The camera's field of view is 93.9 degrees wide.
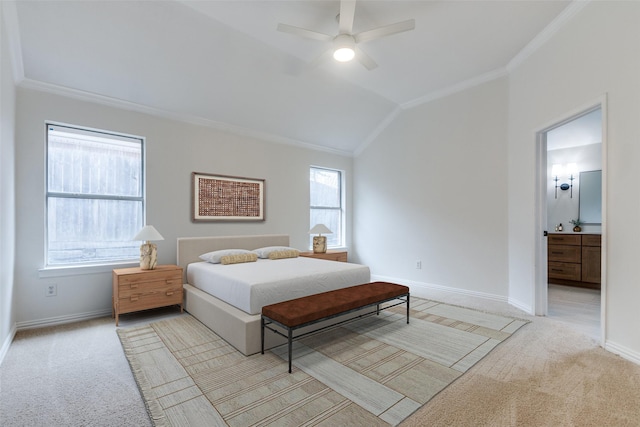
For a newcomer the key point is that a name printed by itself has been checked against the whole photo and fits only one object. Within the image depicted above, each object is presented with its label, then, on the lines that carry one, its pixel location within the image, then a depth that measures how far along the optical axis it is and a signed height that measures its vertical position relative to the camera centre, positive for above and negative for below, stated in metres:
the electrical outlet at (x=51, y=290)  3.33 -0.89
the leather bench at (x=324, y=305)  2.37 -0.84
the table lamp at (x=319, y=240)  5.47 -0.53
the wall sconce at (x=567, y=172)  5.57 +0.76
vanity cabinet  4.97 -0.82
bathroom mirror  5.24 +0.27
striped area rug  1.80 -1.23
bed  2.68 -0.79
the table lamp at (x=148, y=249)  3.59 -0.47
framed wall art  4.45 +0.21
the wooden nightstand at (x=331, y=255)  5.21 -0.79
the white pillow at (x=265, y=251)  4.46 -0.60
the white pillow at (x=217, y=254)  3.96 -0.58
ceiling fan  2.64 +1.68
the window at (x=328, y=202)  6.06 +0.21
